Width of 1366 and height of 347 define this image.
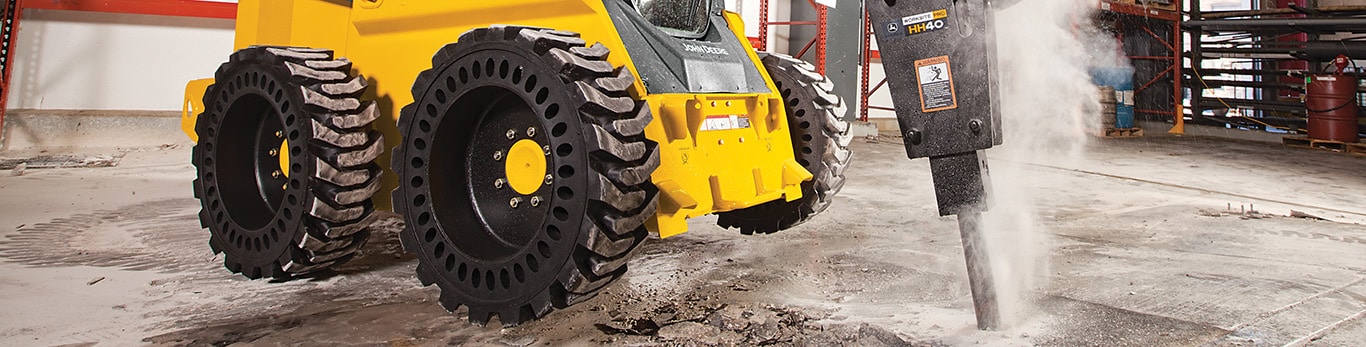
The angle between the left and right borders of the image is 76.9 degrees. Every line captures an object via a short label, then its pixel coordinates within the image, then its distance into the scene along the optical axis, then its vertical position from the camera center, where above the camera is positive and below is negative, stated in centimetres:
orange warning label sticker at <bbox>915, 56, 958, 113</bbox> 235 +36
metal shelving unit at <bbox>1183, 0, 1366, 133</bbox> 1231 +268
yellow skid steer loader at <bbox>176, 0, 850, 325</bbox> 269 +24
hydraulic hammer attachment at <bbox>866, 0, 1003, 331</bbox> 231 +35
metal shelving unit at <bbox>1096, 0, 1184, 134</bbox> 1399 +286
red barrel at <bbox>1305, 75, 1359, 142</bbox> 1121 +156
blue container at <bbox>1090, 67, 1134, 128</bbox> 1386 +222
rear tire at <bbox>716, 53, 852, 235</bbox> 384 +37
